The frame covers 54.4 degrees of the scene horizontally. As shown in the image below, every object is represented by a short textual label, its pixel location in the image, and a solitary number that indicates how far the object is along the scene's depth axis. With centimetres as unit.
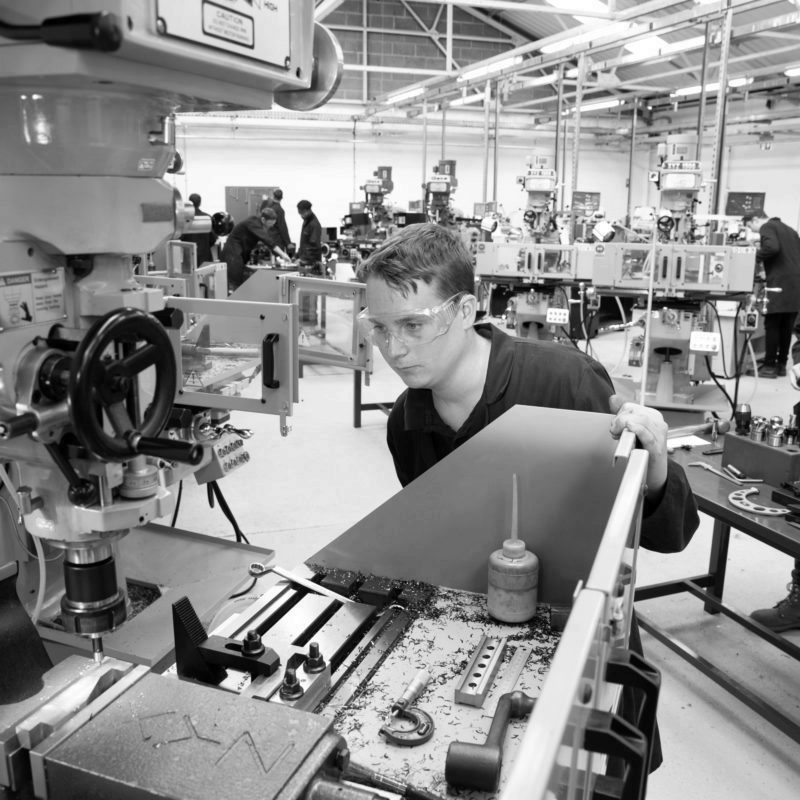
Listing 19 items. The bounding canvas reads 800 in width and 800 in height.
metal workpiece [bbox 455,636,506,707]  98
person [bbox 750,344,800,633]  247
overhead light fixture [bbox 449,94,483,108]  916
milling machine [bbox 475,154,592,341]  532
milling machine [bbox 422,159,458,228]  735
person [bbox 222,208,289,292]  667
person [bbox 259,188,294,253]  676
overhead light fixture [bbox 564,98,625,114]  974
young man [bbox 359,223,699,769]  135
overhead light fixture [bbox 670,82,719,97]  839
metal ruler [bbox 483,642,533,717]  99
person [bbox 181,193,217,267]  618
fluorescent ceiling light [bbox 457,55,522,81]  626
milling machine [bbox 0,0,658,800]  64
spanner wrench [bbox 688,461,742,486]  213
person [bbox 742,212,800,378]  582
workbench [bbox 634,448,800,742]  183
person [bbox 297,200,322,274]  693
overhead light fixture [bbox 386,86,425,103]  823
